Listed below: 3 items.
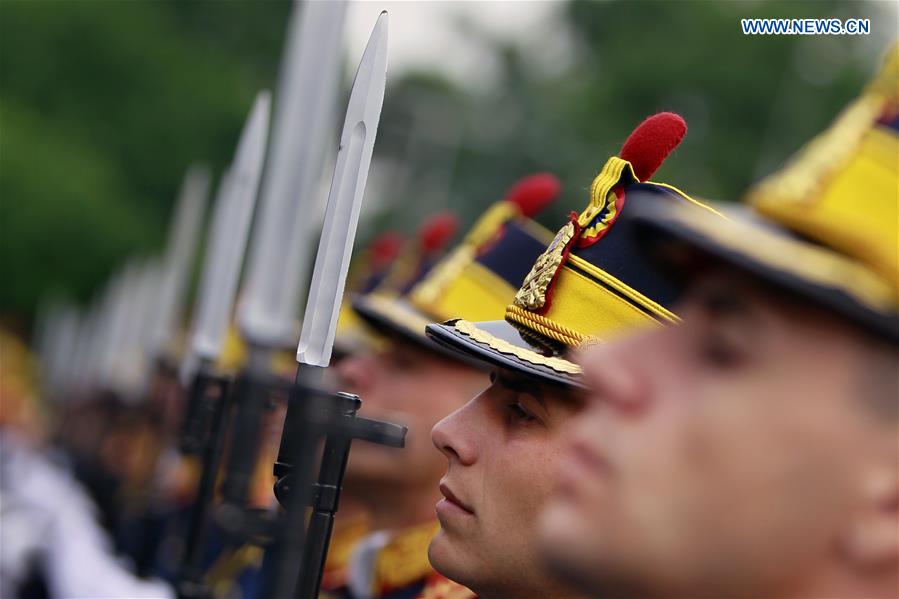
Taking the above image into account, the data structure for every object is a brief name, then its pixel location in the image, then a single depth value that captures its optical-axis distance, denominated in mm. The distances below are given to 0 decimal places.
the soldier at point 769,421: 3352
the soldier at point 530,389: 5473
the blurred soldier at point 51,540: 10609
